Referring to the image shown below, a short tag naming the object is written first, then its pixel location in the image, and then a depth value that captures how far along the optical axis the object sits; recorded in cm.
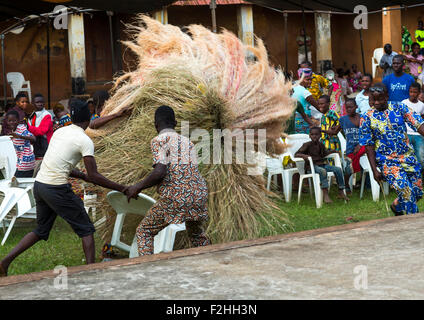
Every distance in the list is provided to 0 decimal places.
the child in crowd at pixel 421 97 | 963
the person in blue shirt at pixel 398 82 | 1010
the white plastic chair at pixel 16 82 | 1709
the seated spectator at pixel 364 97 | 999
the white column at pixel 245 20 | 2003
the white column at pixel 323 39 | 2031
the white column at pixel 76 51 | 1733
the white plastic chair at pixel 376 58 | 1834
